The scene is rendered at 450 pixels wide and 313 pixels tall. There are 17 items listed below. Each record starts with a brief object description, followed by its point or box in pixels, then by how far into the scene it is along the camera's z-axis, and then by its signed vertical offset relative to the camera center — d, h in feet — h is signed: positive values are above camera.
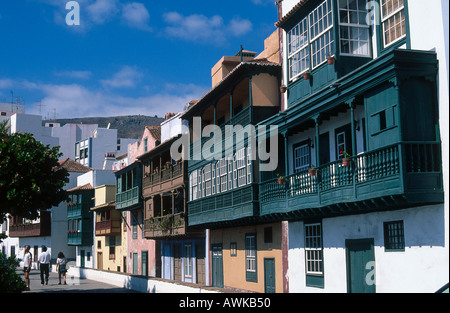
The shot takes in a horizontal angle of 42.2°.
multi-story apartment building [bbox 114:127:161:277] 138.10 +7.96
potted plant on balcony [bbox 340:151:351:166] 53.88 +6.73
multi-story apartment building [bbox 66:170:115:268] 184.55 +8.07
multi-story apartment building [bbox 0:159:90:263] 201.16 +4.26
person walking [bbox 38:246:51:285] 95.04 -3.17
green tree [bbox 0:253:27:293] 58.18 -3.60
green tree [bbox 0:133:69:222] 71.10 +8.18
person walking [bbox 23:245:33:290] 81.20 -2.91
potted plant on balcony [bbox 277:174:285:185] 67.15 +6.41
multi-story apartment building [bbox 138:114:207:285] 109.19 +4.57
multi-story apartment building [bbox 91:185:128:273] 161.79 +2.11
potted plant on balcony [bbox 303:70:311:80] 65.82 +17.98
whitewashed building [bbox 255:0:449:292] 47.83 +8.33
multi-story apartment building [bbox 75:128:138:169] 309.01 +49.70
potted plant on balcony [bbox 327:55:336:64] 59.82 +17.85
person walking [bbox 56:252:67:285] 100.99 -3.93
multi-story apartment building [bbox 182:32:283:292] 78.12 +8.81
